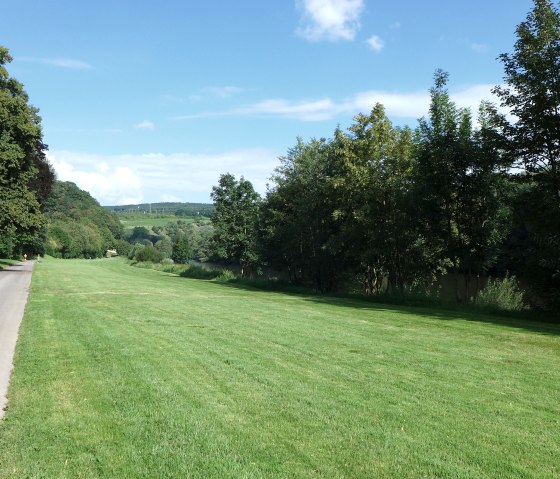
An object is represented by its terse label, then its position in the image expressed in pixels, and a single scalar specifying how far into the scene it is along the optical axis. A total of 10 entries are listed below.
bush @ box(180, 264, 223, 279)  47.97
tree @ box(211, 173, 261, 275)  48.66
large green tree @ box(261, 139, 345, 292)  28.86
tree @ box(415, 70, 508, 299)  19.97
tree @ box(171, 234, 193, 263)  99.75
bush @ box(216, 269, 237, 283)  42.31
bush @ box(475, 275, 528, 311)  18.58
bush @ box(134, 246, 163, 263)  80.88
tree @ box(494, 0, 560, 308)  16.64
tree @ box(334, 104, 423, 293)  23.62
